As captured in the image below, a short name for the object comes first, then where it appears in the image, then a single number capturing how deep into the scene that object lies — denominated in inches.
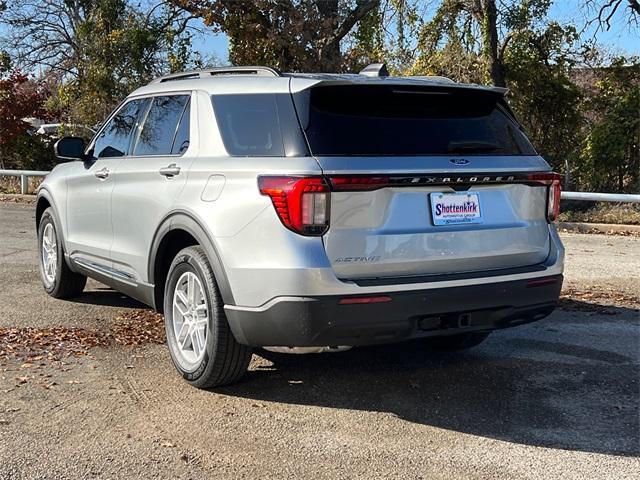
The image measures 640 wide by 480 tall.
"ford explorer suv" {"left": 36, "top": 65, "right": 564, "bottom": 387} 153.1
